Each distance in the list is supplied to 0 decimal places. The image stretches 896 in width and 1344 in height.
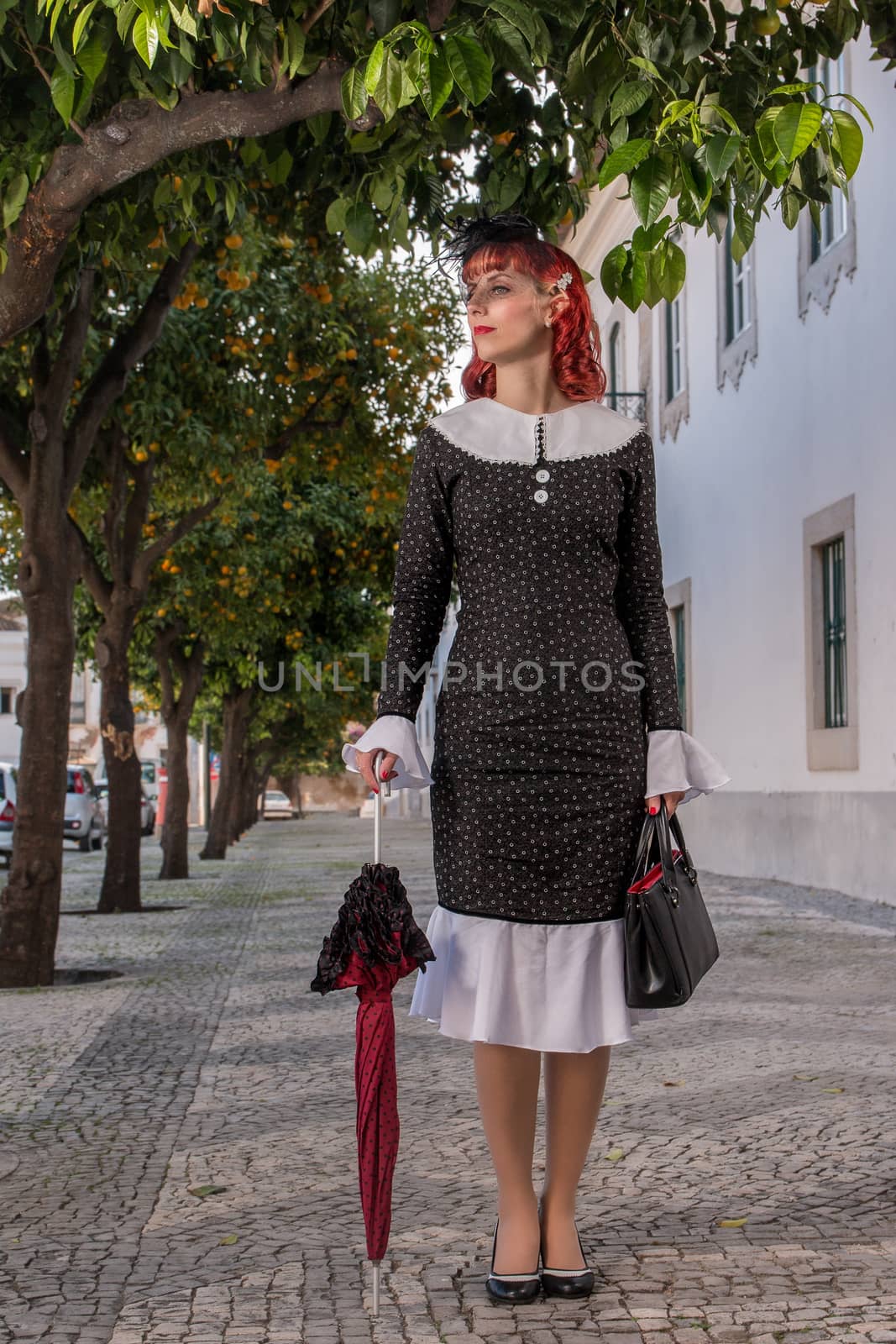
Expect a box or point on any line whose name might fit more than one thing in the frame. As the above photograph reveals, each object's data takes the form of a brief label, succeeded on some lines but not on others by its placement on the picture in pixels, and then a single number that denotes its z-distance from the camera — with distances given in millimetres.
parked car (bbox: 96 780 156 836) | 44500
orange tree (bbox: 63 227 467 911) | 12672
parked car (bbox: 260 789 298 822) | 81750
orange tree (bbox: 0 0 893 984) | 3414
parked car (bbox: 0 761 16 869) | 24703
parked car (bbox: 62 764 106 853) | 33344
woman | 3270
